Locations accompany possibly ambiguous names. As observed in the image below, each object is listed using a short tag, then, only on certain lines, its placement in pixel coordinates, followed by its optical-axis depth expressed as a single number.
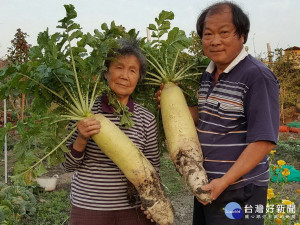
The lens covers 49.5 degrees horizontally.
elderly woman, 2.08
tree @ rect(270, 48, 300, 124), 13.04
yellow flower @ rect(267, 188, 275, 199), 2.80
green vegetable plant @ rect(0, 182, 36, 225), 3.57
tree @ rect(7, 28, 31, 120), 8.96
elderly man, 1.85
